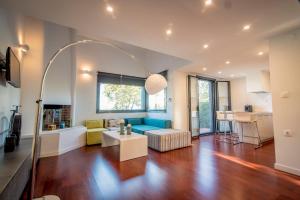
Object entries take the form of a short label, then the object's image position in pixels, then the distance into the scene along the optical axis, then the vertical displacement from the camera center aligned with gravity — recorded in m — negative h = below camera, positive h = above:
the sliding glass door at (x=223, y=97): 6.80 +0.49
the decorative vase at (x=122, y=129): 3.90 -0.55
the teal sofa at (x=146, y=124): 5.16 -0.60
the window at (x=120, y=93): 5.64 +0.59
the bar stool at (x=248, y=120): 4.51 -0.37
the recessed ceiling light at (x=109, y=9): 2.16 +1.46
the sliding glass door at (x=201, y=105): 5.89 +0.12
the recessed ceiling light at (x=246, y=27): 2.60 +1.43
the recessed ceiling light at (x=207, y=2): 2.04 +1.44
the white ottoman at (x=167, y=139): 4.07 -0.89
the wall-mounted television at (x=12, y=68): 2.21 +0.63
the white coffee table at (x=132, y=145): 3.37 -0.88
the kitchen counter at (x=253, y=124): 4.63 -0.55
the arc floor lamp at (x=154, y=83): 2.80 +0.46
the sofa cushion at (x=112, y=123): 5.43 -0.55
